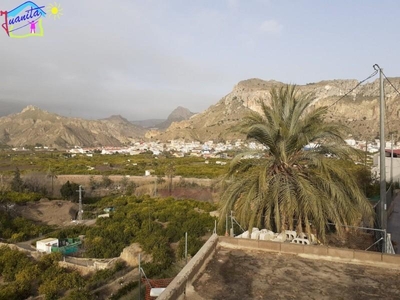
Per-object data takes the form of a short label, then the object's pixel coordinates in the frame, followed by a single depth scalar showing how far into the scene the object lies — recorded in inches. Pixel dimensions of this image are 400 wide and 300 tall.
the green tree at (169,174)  1929.1
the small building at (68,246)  817.5
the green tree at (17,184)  1690.5
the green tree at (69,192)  1611.7
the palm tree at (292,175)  306.3
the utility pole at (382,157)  309.5
